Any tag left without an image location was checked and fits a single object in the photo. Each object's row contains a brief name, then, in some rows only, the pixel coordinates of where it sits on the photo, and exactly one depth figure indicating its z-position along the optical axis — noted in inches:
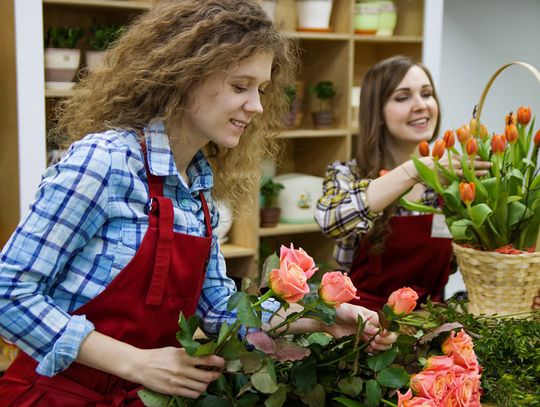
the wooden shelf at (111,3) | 109.1
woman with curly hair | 45.7
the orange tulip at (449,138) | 69.5
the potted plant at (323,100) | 135.9
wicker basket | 68.7
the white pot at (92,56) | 115.5
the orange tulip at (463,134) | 69.8
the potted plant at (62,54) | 109.9
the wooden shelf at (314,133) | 131.1
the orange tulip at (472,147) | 68.5
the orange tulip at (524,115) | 70.4
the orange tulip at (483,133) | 73.4
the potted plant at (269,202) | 130.0
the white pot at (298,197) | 133.1
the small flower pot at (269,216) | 130.0
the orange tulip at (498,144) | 68.7
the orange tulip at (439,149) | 69.2
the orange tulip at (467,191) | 67.0
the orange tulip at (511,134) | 69.6
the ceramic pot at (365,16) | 136.0
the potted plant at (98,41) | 114.7
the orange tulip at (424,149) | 72.9
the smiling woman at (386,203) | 91.7
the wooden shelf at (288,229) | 129.3
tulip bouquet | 69.6
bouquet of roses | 43.1
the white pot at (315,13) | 131.1
